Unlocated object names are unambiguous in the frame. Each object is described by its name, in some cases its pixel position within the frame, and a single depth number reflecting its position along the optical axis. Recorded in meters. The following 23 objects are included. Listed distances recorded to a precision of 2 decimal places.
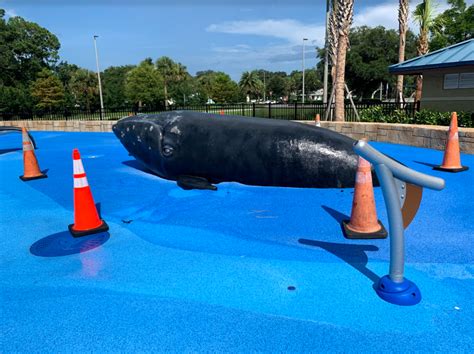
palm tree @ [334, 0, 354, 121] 14.84
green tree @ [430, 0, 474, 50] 30.38
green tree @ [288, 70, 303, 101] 121.61
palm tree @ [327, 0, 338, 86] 23.11
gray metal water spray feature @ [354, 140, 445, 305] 2.37
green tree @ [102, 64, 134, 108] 63.47
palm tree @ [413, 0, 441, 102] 20.33
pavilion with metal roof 13.60
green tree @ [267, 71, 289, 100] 118.24
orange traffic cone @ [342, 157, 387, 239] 4.01
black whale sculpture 5.92
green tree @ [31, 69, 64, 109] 43.12
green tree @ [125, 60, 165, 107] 47.88
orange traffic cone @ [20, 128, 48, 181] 7.35
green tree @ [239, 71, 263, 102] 85.69
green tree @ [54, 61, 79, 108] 60.48
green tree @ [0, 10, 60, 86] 50.19
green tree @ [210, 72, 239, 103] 64.25
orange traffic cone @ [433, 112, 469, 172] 7.02
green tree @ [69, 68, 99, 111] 59.28
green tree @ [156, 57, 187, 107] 62.92
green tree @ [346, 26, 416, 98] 46.00
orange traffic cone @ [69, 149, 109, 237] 4.29
